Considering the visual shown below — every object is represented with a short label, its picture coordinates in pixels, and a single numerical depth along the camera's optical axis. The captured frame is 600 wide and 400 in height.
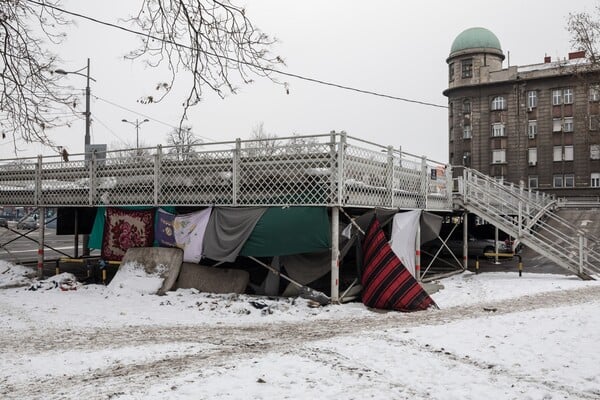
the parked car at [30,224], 43.42
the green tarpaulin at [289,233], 12.23
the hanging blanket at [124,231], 15.17
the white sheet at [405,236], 13.97
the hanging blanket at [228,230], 13.20
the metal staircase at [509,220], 15.95
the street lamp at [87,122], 22.40
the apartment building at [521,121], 51.28
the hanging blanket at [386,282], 11.95
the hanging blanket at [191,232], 14.03
